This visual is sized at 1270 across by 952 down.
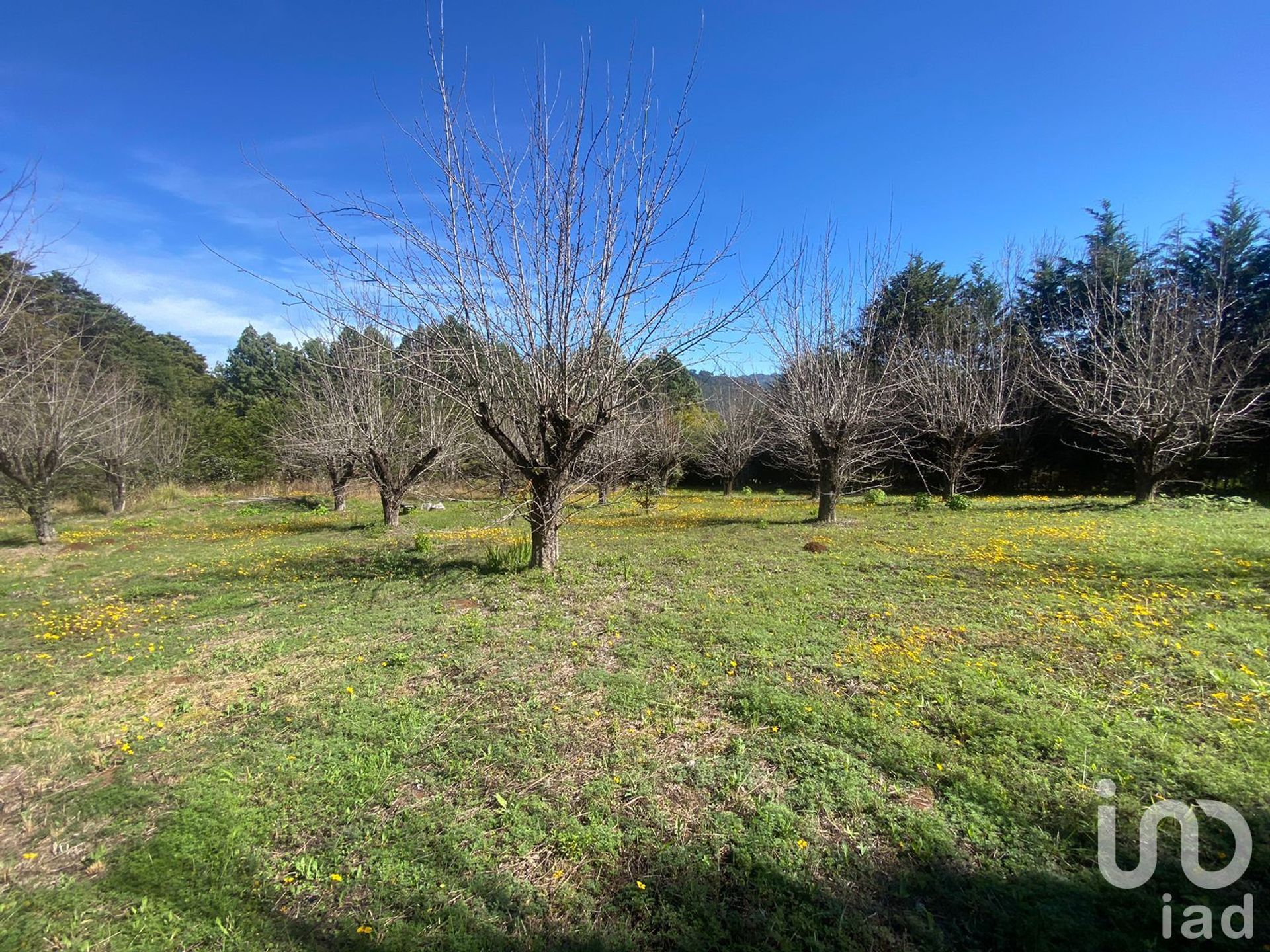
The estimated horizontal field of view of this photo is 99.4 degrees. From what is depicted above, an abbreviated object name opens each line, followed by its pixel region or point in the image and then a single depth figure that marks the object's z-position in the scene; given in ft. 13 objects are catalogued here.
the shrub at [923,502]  44.69
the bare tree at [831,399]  38.75
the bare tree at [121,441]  55.72
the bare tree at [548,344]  20.18
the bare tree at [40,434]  37.37
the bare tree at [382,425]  44.52
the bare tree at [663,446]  55.67
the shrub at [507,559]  23.63
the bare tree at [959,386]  50.39
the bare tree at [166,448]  73.41
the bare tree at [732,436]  73.51
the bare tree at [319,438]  46.60
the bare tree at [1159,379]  41.22
